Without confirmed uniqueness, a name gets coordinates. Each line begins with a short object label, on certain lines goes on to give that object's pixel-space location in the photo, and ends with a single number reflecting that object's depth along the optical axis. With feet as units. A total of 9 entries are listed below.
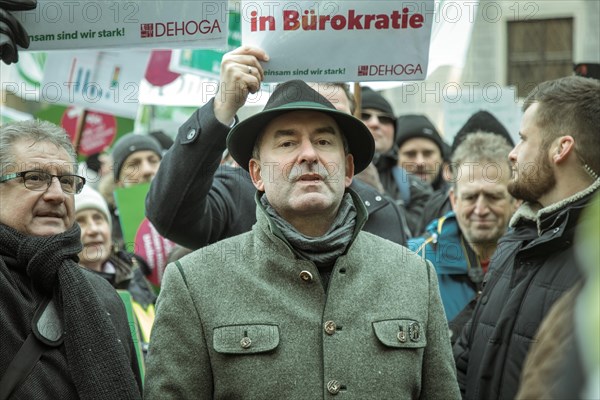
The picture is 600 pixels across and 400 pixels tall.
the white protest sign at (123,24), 13.38
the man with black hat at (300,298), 10.83
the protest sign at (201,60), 24.61
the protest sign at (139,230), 20.42
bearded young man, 12.54
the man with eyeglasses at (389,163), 23.95
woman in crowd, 18.52
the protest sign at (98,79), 21.20
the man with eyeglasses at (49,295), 10.74
